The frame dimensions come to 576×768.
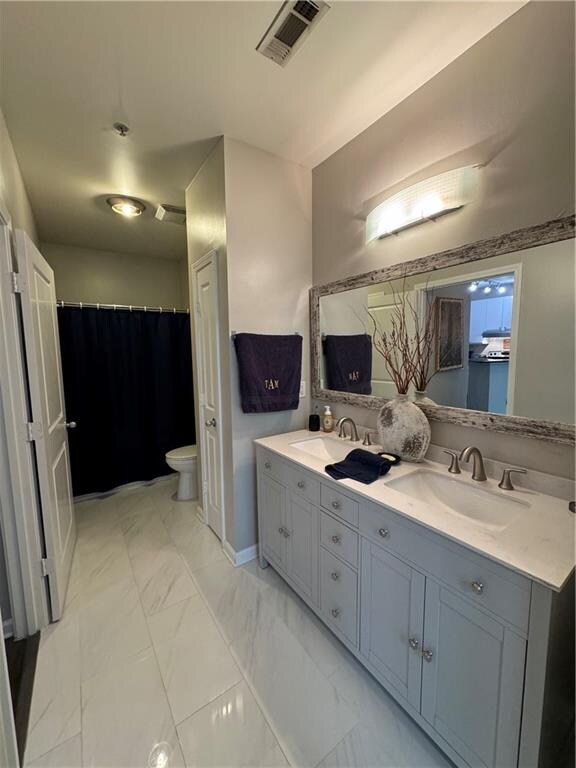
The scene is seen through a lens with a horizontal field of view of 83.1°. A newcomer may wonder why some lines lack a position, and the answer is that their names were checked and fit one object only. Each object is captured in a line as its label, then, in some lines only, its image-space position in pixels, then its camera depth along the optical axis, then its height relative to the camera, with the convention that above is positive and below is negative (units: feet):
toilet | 9.45 -3.42
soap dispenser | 6.89 -1.52
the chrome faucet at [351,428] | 6.30 -1.57
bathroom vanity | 2.76 -2.62
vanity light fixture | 4.45 +2.19
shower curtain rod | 9.69 +1.43
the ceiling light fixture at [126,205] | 8.14 +3.73
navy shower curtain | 9.96 -1.31
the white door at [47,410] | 5.08 -0.99
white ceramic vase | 4.88 -1.25
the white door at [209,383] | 6.90 -0.74
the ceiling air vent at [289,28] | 3.75 +3.95
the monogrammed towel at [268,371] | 6.35 -0.43
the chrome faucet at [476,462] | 4.29 -1.52
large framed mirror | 3.75 +0.28
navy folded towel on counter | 4.52 -1.74
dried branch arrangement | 5.16 +0.09
